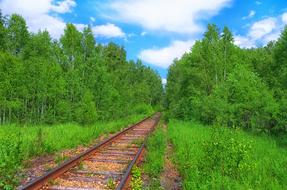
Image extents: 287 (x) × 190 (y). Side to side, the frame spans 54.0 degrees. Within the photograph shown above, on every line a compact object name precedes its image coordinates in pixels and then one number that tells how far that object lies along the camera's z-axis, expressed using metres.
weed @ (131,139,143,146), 12.50
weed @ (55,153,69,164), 8.45
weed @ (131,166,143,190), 6.29
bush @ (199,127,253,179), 7.07
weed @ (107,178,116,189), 6.12
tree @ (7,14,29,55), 37.34
